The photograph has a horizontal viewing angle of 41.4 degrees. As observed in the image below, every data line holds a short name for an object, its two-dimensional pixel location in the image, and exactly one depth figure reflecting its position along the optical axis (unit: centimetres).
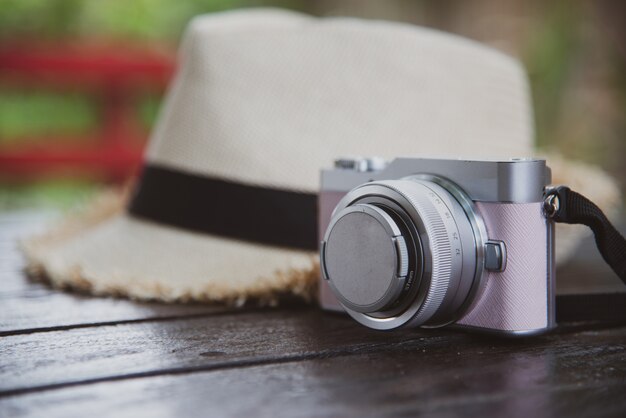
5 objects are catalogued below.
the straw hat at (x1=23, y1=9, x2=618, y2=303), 91
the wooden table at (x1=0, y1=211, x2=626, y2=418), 54
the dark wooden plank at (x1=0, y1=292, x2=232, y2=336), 77
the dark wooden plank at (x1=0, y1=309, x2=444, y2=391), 61
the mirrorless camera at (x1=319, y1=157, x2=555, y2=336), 62
